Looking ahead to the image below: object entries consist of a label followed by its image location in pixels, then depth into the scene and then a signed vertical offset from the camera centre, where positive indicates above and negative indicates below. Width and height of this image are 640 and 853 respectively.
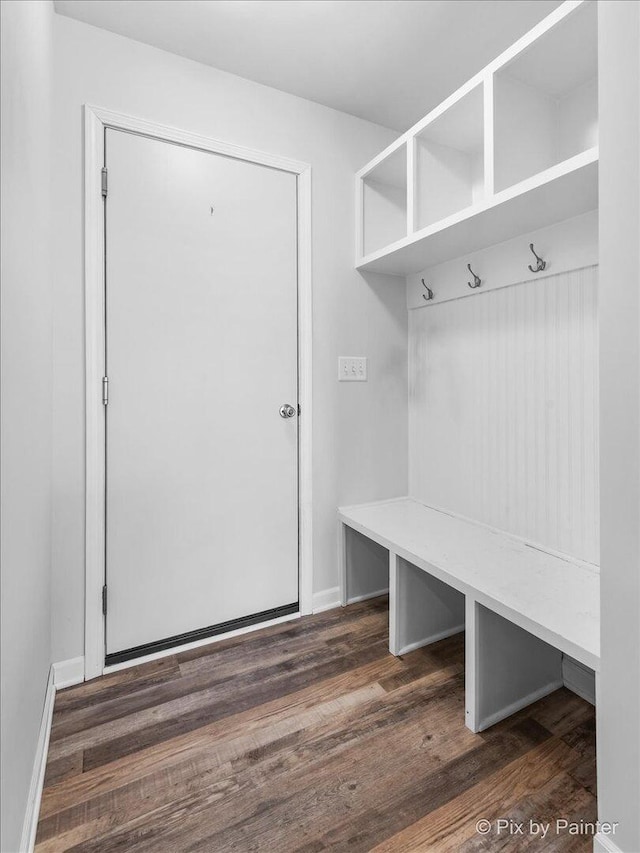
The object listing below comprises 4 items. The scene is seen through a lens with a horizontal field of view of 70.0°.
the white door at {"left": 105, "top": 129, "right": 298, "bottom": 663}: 1.80 +0.14
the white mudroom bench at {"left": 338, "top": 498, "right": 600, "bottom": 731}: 1.33 -0.55
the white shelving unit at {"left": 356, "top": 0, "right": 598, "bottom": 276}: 1.39 +1.08
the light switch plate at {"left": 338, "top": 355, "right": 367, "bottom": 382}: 2.29 +0.29
